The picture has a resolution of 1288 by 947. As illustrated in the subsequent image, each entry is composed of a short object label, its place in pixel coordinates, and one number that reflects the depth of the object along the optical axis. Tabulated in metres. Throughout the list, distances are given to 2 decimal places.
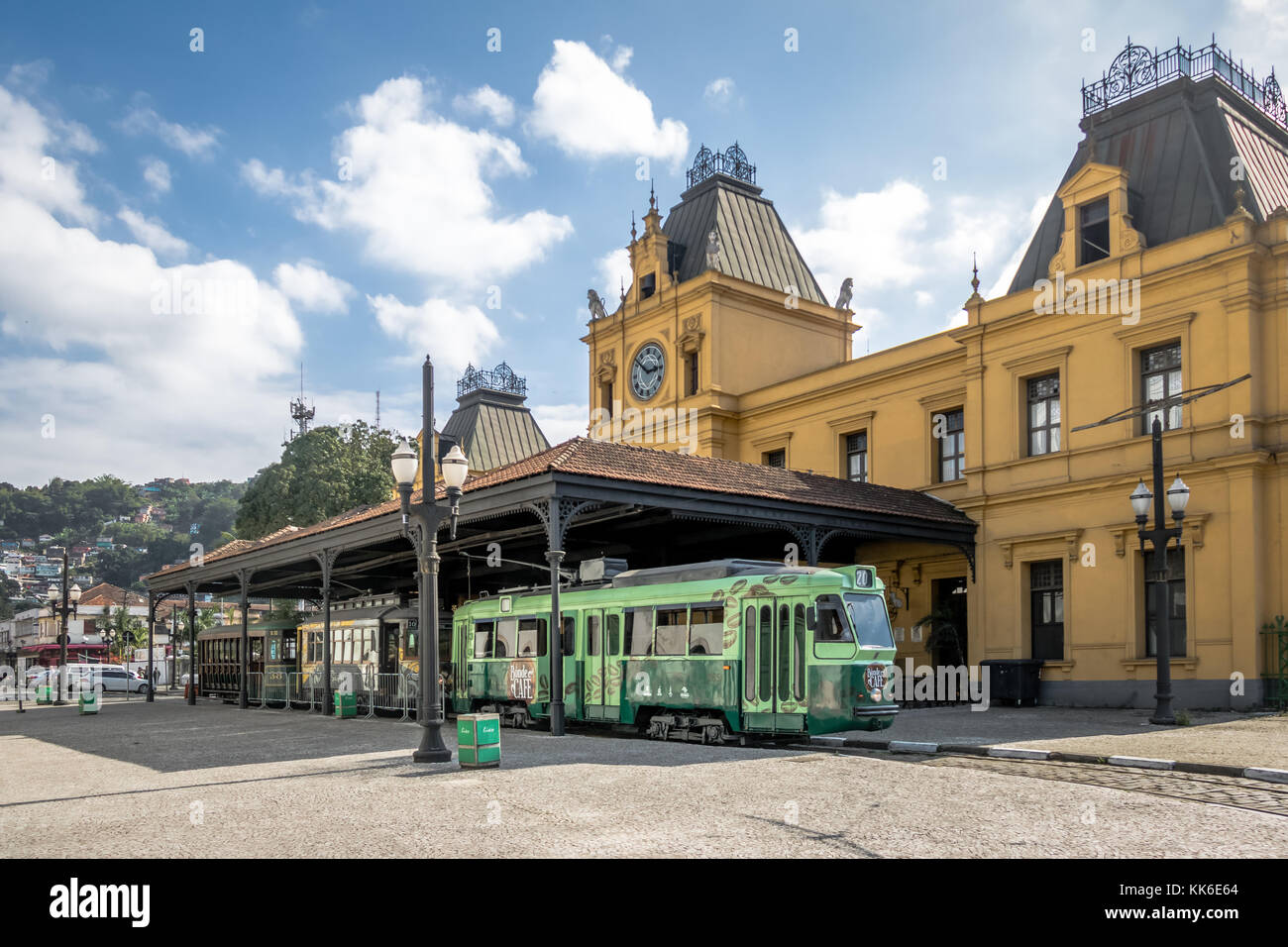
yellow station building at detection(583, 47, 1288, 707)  22.16
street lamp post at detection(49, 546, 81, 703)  37.44
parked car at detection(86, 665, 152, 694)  52.09
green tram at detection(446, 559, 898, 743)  15.41
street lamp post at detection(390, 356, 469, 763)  13.94
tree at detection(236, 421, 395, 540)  46.22
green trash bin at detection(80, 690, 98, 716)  27.80
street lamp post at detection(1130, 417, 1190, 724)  17.73
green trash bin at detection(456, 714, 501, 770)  12.84
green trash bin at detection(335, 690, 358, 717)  24.70
